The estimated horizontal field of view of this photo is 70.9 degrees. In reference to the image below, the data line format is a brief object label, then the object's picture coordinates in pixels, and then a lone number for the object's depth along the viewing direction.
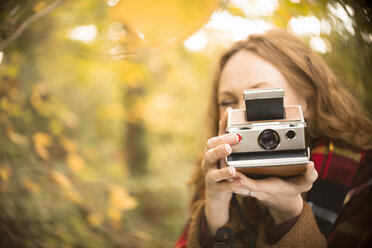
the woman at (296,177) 0.97
